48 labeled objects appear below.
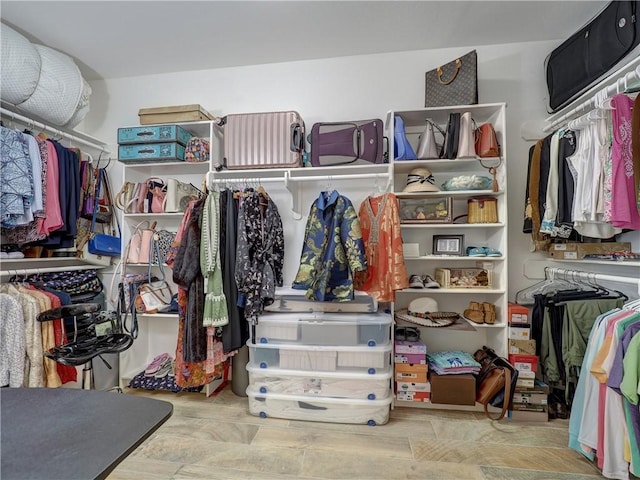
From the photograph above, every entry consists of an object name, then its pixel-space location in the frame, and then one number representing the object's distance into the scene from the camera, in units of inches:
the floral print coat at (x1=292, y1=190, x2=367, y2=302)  71.4
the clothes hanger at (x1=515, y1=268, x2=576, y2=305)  79.8
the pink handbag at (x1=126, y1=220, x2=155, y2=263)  90.9
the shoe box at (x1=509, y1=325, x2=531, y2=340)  76.2
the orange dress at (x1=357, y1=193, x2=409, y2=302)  73.9
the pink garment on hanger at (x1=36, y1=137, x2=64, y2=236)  74.6
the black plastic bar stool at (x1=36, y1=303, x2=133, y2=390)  65.9
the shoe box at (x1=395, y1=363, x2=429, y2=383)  77.9
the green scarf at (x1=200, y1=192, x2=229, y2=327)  72.7
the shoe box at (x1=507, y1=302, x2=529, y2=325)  76.5
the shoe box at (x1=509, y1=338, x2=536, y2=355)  75.5
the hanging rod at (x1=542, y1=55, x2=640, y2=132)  55.4
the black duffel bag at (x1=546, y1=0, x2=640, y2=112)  62.2
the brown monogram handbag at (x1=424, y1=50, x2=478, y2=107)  77.2
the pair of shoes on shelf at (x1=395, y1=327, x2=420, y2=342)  81.4
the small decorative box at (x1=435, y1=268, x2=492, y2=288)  81.6
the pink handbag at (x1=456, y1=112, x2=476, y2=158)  76.9
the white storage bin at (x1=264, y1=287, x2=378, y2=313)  76.4
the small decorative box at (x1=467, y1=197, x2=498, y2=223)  79.5
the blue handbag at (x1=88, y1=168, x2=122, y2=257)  91.3
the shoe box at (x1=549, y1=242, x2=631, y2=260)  70.1
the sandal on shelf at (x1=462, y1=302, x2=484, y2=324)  81.0
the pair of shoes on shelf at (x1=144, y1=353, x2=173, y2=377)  90.8
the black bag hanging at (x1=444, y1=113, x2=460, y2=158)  78.1
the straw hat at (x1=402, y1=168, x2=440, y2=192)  79.2
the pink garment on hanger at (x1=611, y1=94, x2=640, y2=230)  54.7
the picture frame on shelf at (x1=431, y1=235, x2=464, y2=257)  83.2
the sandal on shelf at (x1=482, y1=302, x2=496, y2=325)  80.2
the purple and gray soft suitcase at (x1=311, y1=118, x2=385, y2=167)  82.0
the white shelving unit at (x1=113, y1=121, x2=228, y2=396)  92.6
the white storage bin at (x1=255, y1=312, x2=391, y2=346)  73.3
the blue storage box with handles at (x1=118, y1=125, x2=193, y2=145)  88.6
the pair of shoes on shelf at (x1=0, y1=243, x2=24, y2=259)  75.7
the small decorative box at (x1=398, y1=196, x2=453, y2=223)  81.0
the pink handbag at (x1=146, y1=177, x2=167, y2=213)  91.0
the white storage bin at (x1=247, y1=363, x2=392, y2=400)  71.6
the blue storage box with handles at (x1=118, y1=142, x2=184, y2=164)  88.3
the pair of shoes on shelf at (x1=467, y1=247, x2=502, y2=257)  79.0
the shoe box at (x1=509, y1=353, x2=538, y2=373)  74.6
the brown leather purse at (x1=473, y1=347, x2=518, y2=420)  70.5
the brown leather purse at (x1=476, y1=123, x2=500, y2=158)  77.0
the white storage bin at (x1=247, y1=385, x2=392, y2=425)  71.1
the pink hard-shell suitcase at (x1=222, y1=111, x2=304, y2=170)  84.7
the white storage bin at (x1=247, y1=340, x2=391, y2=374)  72.4
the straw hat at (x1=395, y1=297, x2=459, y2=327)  78.0
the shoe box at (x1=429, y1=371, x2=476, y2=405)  75.1
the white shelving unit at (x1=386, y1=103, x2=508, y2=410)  78.5
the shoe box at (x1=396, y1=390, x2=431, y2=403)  77.4
